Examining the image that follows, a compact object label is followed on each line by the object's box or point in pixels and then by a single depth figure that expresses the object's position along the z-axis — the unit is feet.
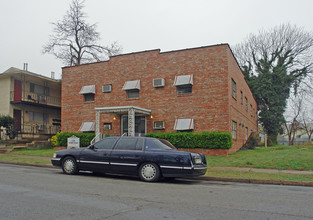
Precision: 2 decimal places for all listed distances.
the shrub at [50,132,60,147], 77.33
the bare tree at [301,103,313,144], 173.69
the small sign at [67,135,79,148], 59.41
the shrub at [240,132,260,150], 84.28
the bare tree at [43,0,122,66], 117.08
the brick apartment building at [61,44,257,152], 63.93
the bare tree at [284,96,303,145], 158.30
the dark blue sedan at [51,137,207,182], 31.50
